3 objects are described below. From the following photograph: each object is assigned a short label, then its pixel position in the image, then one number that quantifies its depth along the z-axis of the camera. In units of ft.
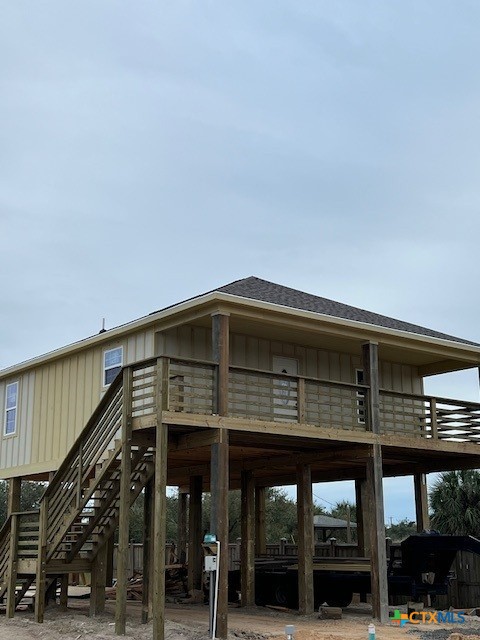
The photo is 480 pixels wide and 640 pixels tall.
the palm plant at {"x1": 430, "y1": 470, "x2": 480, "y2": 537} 106.93
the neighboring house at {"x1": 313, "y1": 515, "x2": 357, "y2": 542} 127.75
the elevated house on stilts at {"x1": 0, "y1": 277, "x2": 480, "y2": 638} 61.93
